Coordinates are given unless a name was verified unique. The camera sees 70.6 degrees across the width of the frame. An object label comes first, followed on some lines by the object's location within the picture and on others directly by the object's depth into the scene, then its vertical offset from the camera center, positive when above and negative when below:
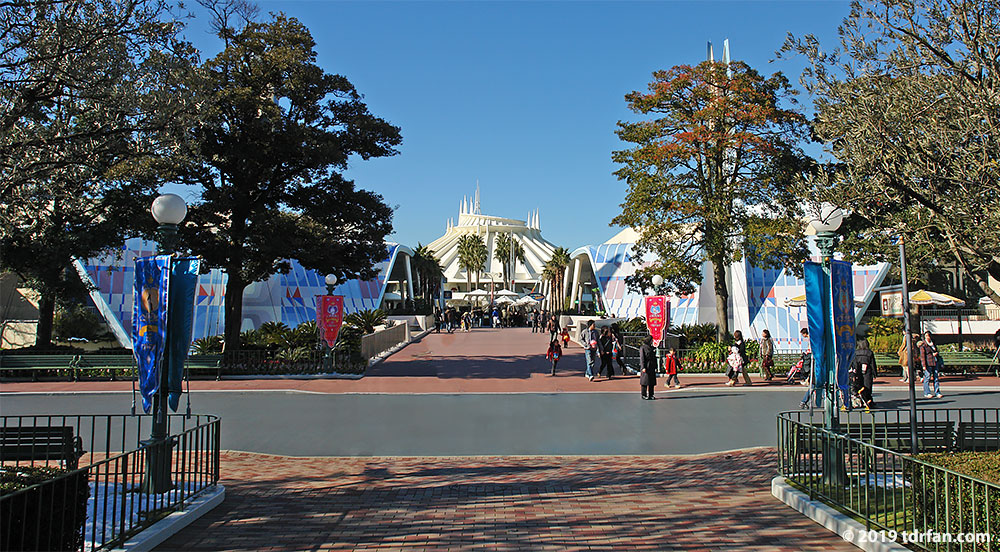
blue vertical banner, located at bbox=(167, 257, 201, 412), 7.50 +0.20
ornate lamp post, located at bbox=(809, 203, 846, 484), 7.75 +0.42
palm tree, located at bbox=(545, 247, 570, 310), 73.75 +7.17
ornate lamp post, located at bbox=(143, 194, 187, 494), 6.89 -0.72
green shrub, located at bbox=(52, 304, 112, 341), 36.31 +0.67
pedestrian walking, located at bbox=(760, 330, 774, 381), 18.22 -0.55
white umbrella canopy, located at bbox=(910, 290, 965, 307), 27.81 +1.34
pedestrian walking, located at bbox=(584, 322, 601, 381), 19.58 -0.39
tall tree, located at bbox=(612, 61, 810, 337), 21.14 +5.14
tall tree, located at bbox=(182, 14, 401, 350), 19.98 +5.03
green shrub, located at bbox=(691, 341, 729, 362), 21.12 -0.56
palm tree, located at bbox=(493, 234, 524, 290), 110.81 +13.31
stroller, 18.42 -1.03
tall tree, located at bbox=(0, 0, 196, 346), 7.44 +2.79
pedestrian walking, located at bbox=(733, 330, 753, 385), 17.84 -0.45
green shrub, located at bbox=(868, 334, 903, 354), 24.70 -0.37
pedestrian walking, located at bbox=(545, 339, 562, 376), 20.64 -0.46
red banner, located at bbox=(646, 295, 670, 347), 18.41 +0.49
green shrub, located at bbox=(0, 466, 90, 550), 4.67 -1.21
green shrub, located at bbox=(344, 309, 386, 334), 31.88 +0.75
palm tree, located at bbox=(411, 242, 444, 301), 70.50 +6.78
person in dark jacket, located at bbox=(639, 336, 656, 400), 15.60 -0.78
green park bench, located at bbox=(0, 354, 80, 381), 19.78 -0.70
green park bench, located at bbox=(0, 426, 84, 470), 7.73 -1.20
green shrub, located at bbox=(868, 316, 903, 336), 28.77 +0.26
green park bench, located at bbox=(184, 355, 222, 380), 19.62 -0.72
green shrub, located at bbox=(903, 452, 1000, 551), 4.96 -1.21
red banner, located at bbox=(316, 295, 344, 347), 20.25 +0.58
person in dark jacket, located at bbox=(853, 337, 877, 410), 14.06 -0.78
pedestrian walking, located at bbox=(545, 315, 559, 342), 21.12 +0.25
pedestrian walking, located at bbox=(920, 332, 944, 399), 16.11 -0.70
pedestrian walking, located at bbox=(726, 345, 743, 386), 17.83 -0.77
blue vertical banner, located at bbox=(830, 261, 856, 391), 7.64 +0.13
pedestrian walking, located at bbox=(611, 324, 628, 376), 20.41 -0.58
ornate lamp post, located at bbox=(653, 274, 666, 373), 21.16 +1.42
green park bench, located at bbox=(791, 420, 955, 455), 8.57 -1.27
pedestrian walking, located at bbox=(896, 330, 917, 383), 18.22 -0.75
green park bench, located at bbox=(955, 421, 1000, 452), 8.41 -1.26
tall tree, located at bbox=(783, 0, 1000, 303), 7.43 +2.27
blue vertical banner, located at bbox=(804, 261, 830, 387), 7.82 +0.20
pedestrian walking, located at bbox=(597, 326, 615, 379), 19.44 -0.47
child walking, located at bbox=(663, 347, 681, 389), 17.81 -0.80
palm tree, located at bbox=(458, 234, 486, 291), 97.69 +11.20
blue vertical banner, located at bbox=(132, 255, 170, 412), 7.22 +0.14
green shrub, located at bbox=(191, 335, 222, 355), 22.47 -0.30
